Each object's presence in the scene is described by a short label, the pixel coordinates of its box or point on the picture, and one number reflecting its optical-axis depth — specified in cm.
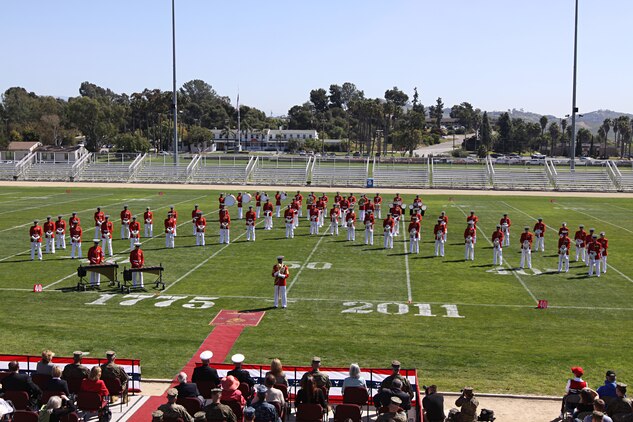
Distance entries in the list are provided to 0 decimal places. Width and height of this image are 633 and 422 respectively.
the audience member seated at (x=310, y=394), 1001
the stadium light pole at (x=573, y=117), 6077
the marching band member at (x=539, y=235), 2648
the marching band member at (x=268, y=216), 3256
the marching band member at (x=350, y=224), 2908
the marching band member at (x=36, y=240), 2397
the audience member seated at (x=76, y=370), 1073
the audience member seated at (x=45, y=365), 1080
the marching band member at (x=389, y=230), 2743
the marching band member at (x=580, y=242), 2505
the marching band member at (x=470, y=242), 2500
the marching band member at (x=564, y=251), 2304
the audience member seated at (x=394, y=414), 839
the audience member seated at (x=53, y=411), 912
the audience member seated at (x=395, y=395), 988
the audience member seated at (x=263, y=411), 905
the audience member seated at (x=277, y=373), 1031
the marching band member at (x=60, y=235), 2644
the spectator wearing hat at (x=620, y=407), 935
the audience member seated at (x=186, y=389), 1000
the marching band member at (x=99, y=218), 2700
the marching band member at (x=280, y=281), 1783
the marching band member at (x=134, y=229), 2523
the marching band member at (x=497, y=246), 2427
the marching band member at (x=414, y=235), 2647
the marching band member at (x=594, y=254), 2230
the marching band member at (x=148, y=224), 2938
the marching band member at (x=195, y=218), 2757
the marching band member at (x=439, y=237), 2580
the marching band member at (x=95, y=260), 2016
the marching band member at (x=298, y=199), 3397
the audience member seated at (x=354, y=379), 1033
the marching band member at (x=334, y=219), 3098
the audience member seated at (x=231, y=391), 966
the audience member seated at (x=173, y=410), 893
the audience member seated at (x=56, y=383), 1014
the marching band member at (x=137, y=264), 1984
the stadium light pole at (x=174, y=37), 6291
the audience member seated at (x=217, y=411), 880
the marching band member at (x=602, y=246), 2236
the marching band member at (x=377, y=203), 3559
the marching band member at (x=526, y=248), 2348
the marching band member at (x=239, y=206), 3581
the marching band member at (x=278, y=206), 3667
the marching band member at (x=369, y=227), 2848
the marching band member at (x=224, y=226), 2809
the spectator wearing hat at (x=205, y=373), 1073
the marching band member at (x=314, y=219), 3106
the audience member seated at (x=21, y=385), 1015
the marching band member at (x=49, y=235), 2558
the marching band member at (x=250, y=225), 2886
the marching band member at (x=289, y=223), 2978
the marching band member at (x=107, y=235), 2514
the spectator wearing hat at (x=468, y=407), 965
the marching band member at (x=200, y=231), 2744
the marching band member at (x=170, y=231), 2662
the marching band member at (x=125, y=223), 2845
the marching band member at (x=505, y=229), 2759
